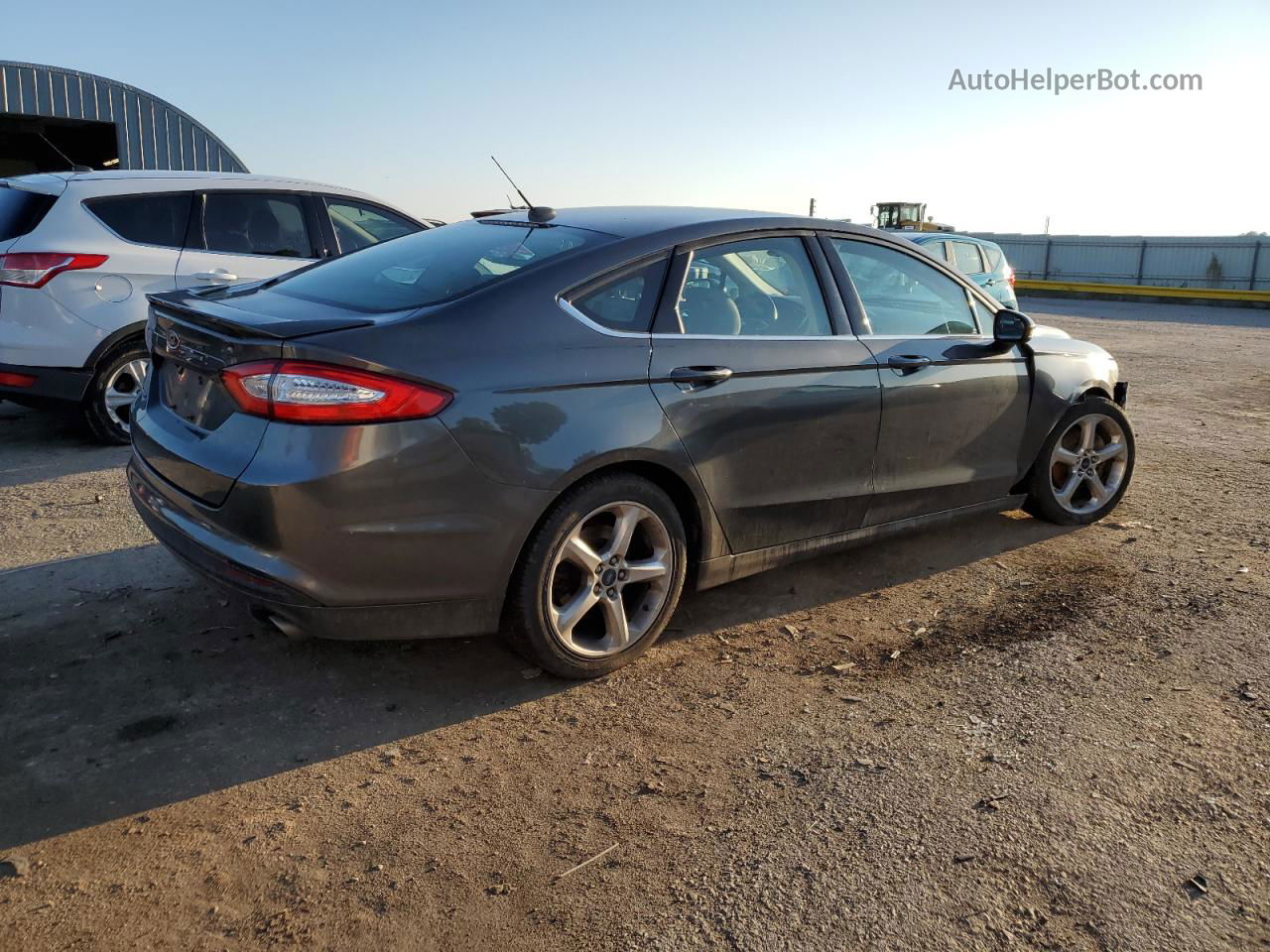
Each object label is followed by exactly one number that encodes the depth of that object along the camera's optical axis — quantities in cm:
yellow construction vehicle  3350
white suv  611
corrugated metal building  2108
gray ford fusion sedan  298
